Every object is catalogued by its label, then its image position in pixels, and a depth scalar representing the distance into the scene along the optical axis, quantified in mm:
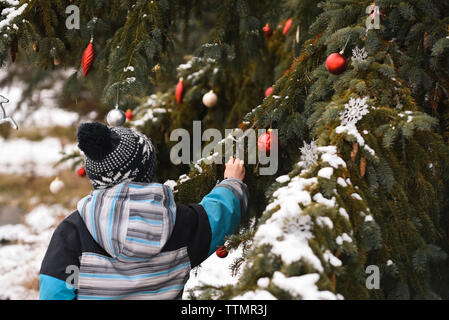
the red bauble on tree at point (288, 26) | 3207
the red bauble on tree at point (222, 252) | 1995
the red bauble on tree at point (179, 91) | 3771
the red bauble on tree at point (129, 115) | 4195
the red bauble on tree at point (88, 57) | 2486
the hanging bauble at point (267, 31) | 3556
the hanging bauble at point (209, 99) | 3598
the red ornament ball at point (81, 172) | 3335
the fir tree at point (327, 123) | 1319
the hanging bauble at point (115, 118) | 2275
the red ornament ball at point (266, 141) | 2031
